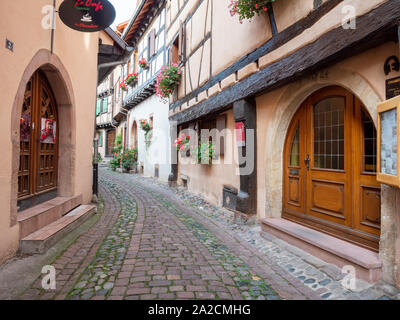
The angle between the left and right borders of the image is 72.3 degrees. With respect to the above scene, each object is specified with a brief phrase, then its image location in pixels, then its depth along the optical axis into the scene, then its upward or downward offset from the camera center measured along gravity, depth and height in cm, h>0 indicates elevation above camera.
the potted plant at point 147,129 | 1227 +152
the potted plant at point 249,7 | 375 +219
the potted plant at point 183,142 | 752 +58
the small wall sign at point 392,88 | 233 +65
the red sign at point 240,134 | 478 +50
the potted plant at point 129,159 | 1455 +19
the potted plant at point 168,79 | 834 +258
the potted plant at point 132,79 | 1380 +428
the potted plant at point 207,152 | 640 +25
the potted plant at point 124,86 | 1585 +445
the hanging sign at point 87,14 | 364 +203
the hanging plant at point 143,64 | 1216 +441
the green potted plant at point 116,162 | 1530 +3
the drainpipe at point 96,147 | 642 +39
